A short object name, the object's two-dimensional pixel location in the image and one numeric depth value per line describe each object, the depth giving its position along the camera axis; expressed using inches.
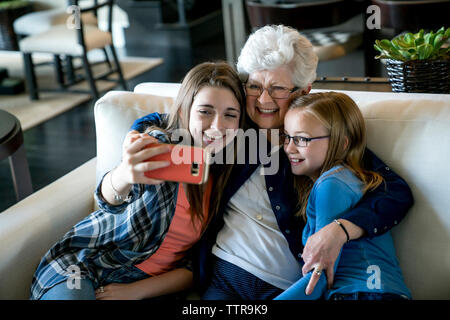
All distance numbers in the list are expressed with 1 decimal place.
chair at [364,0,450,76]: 102.2
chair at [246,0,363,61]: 106.7
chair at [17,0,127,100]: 149.9
